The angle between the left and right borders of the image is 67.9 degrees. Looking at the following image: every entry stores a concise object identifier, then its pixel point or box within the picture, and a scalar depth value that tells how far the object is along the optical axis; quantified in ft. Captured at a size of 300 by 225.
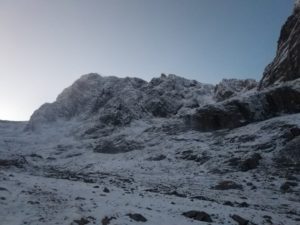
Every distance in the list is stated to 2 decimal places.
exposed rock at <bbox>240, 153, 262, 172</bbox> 74.82
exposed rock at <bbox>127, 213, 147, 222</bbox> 37.85
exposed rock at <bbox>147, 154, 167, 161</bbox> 97.66
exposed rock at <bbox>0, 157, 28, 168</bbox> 80.08
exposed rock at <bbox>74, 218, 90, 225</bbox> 35.53
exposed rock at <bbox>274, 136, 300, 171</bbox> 72.21
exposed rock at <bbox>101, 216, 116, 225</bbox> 36.02
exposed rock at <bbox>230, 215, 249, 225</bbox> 40.05
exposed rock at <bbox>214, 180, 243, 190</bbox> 63.17
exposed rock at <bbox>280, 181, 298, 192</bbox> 59.86
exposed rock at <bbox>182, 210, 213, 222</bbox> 40.57
